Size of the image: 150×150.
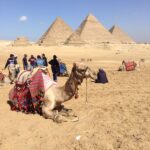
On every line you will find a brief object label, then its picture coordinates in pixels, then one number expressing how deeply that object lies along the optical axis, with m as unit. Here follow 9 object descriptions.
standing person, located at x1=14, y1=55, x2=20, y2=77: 7.10
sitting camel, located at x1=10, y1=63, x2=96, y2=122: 3.64
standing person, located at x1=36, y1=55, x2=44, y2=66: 7.79
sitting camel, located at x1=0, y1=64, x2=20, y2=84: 6.91
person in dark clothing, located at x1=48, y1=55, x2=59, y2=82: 6.86
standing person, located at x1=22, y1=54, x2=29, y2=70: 9.28
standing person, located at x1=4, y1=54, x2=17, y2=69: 7.15
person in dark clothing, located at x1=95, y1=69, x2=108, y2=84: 6.68
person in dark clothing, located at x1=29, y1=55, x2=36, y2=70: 8.42
